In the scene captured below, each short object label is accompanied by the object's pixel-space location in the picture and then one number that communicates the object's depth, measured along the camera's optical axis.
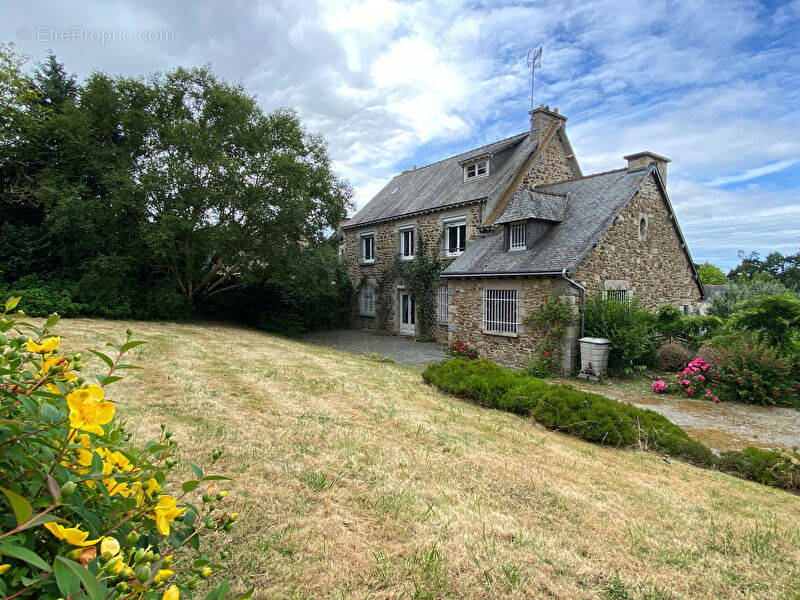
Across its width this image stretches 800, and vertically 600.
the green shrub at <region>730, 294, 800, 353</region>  10.20
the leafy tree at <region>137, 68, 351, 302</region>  13.54
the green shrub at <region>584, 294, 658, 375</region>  11.43
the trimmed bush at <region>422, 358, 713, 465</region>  6.28
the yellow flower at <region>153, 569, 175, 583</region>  1.10
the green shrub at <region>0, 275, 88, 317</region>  12.48
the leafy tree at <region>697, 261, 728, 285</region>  53.28
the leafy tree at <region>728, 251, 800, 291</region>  44.28
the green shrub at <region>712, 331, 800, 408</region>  9.34
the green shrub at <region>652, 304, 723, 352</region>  12.69
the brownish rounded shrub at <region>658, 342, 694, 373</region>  12.02
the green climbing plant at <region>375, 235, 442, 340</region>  18.70
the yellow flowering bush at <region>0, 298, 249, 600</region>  1.03
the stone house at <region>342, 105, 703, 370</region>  12.63
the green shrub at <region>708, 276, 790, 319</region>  16.56
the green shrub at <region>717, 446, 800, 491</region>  5.39
